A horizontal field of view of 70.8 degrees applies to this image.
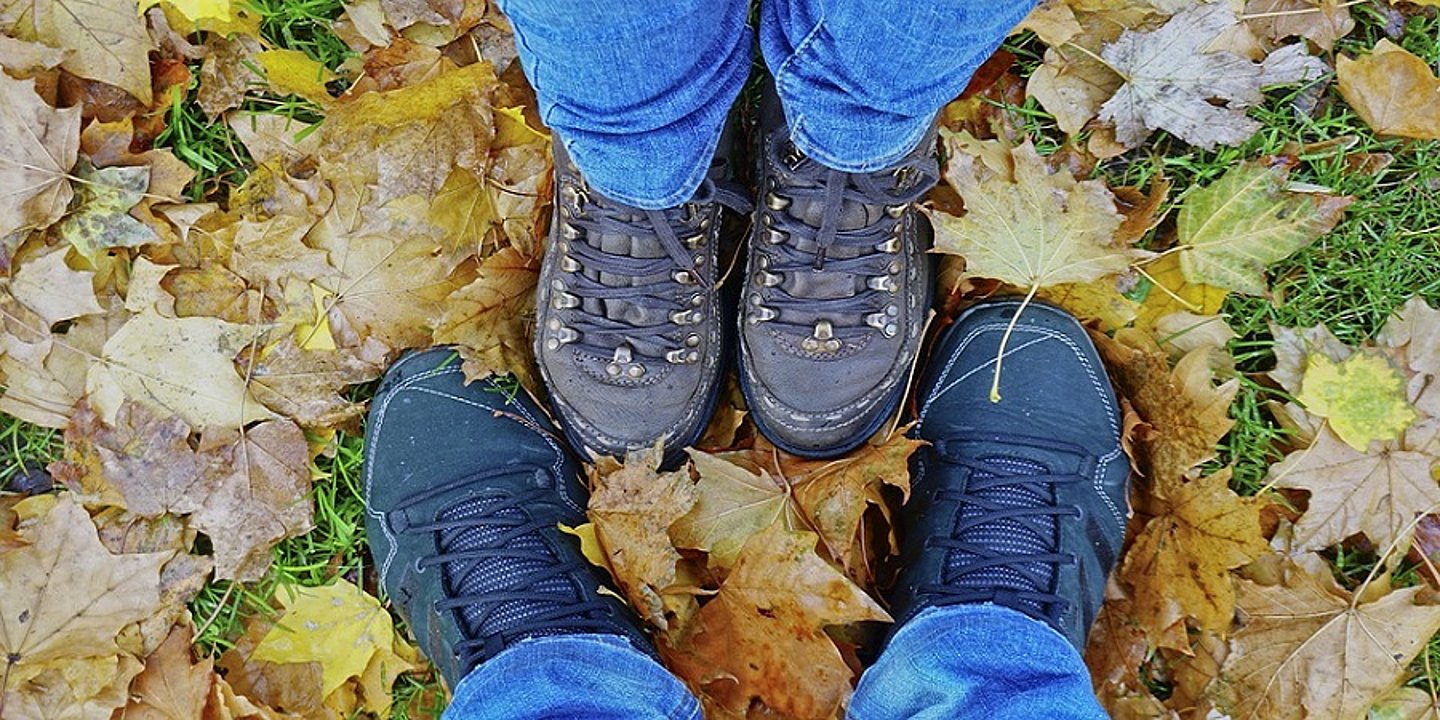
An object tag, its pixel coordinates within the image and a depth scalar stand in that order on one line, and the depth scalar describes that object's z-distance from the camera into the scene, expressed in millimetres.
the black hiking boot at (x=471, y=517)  1429
